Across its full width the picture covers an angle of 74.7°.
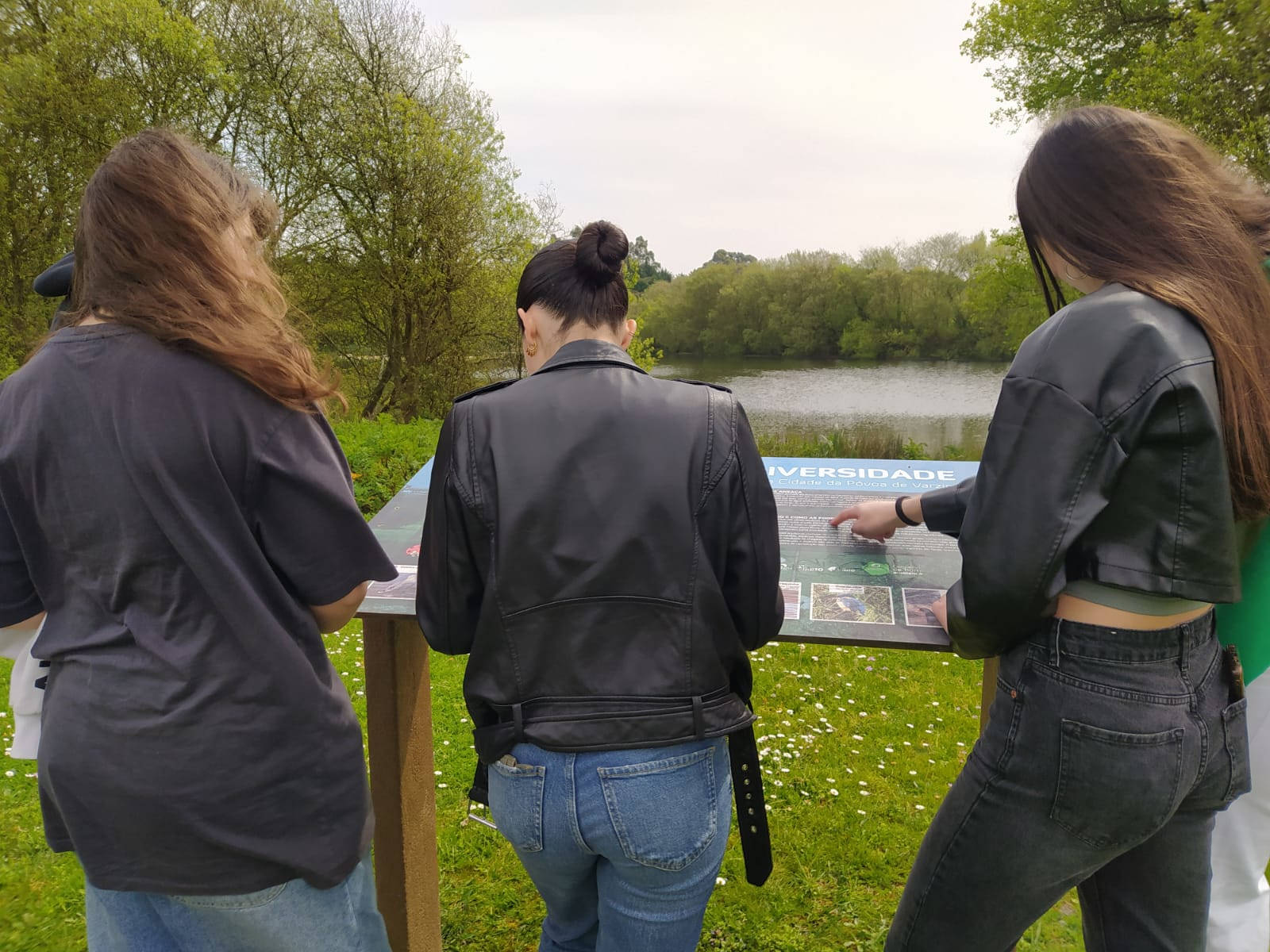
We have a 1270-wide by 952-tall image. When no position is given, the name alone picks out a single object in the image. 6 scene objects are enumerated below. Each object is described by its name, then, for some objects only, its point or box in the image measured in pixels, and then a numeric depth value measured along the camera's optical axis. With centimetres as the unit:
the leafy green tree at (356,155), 1550
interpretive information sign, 200
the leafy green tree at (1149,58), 1295
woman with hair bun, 157
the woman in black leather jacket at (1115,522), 136
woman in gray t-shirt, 130
